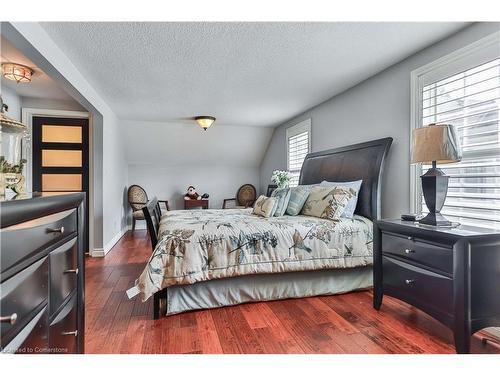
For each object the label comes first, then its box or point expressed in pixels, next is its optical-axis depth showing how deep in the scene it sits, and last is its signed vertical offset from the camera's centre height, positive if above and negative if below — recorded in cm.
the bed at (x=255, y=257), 212 -59
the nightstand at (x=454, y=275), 155 -53
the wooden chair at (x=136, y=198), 568 -25
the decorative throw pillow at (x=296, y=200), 305 -15
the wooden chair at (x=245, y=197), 661 -25
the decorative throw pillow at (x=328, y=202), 270 -15
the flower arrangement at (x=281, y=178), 472 +15
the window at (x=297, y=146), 454 +73
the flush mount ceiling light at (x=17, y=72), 271 +115
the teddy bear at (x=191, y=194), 624 -18
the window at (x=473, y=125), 192 +46
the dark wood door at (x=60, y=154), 387 +45
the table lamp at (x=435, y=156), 182 +21
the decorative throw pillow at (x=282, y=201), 301 -16
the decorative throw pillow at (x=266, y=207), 294 -23
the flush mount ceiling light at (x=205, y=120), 473 +114
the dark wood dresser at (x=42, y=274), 74 -30
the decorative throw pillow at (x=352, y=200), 282 -14
